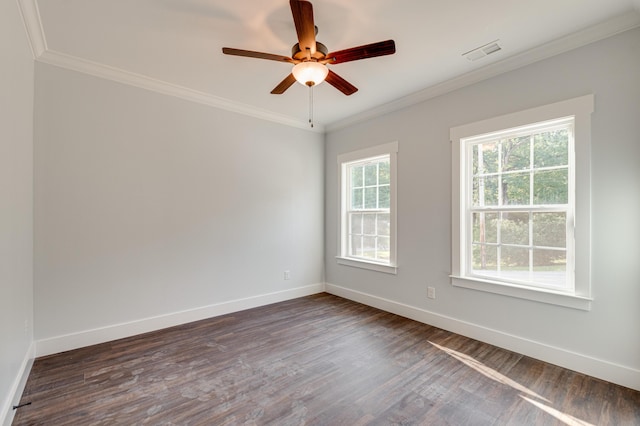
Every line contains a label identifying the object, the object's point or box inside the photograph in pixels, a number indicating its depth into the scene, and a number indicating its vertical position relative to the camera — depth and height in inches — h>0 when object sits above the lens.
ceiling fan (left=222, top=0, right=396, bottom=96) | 70.8 +42.8
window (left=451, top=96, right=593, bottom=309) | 92.2 +2.2
